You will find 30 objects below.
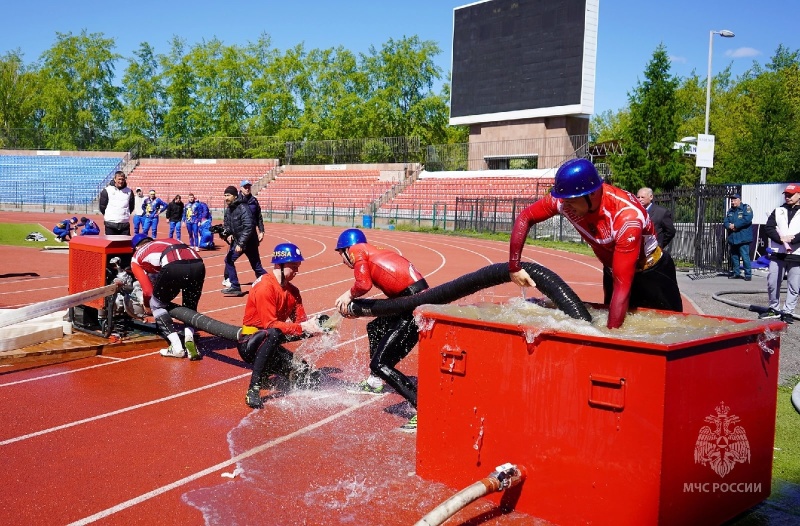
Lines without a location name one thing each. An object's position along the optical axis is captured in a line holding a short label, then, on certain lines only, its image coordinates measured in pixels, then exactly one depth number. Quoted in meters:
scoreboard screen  35.81
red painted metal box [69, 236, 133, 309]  8.24
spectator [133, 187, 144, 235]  22.59
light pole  24.14
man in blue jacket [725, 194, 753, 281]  15.87
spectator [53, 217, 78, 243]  21.25
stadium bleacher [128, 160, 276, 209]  50.78
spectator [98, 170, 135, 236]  11.34
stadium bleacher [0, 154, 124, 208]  51.28
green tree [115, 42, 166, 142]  71.81
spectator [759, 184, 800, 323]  9.82
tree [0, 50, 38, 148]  73.31
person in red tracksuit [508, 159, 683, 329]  4.00
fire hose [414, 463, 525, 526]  3.32
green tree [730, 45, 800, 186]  32.84
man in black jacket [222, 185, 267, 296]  12.05
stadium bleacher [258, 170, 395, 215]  44.41
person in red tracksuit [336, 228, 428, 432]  5.55
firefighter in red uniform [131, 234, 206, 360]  7.60
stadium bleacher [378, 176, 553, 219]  37.12
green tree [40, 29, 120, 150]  73.00
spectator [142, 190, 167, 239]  22.62
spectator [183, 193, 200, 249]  22.39
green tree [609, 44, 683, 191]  32.69
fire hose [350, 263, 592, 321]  4.36
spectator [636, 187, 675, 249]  9.70
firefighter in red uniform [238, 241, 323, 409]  6.15
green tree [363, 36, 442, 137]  65.50
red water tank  3.27
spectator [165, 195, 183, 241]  23.39
